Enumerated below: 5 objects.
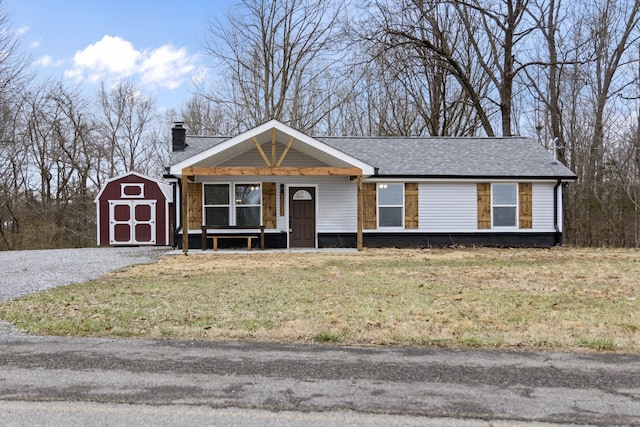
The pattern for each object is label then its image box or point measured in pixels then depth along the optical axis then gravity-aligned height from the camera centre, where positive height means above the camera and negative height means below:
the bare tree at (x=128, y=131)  33.56 +5.54
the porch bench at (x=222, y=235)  16.83 -0.65
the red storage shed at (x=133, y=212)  21.48 +0.18
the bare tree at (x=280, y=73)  28.06 +7.72
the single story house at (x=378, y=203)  17.39 +0.36
